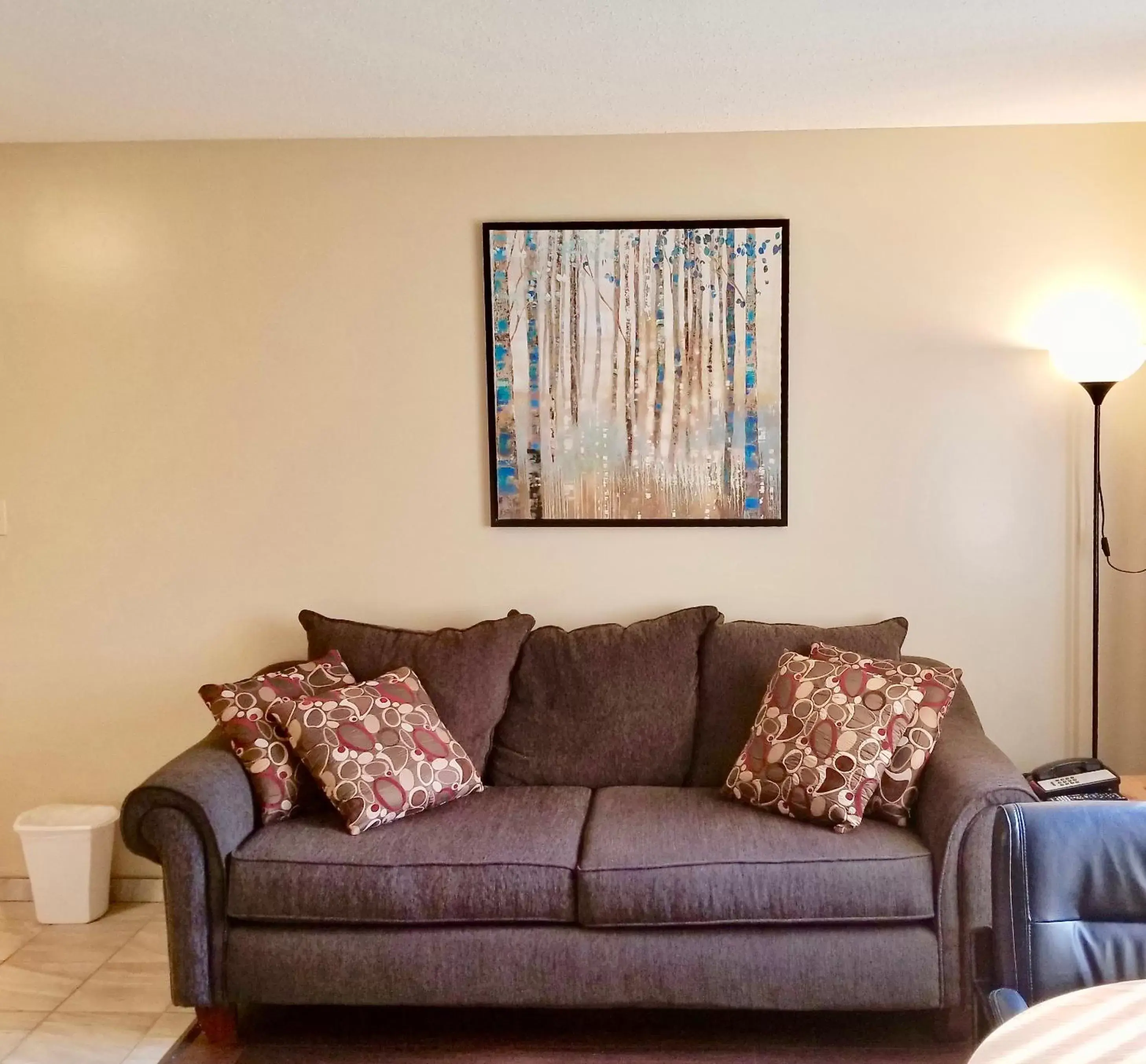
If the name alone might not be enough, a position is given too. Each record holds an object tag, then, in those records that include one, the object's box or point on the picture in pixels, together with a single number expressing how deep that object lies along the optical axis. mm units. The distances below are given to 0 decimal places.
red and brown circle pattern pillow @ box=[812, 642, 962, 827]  2836
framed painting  3467
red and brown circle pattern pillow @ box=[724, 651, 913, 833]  2785
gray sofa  2621
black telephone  3045
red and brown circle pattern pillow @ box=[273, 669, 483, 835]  2852
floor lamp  3189
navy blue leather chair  1747
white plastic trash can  3451
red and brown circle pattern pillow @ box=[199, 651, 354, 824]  2908
